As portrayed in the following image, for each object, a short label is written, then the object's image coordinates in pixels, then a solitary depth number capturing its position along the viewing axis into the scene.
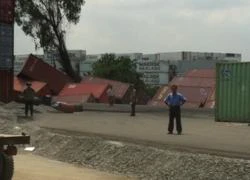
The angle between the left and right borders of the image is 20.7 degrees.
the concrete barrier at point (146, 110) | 34.34
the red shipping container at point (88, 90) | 49.03
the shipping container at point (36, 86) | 44.39
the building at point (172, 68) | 93.19
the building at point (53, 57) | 60.00
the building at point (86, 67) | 103.72
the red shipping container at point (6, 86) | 36.06
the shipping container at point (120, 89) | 53.19
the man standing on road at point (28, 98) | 28.80
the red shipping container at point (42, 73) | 47.03
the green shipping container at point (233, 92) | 26.50
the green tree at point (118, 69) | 87.66
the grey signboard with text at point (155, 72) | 95.19
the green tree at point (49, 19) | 56.47
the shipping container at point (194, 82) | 45.50
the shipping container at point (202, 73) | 46.66
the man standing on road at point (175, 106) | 20.05
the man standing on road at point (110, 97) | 43.89
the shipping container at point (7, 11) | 35.06
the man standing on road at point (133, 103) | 31.52
